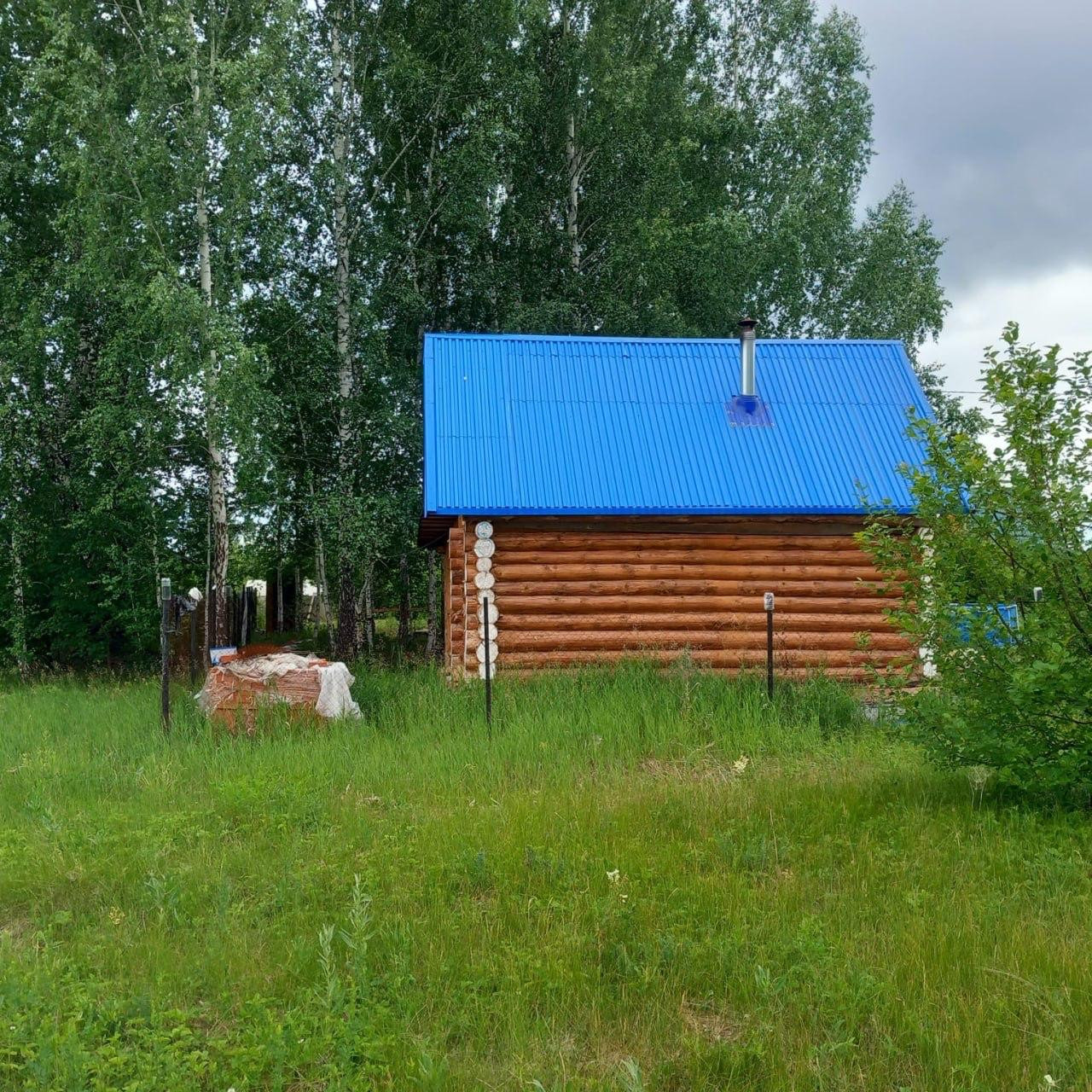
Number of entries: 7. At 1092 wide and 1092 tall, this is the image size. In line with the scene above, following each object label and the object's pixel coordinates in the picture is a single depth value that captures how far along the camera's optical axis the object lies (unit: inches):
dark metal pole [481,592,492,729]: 376.7
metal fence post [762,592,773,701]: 392.5
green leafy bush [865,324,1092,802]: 238.4
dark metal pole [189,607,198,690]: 535.2
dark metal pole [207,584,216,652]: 589.9
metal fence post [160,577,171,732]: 357.8
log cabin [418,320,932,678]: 487.5
